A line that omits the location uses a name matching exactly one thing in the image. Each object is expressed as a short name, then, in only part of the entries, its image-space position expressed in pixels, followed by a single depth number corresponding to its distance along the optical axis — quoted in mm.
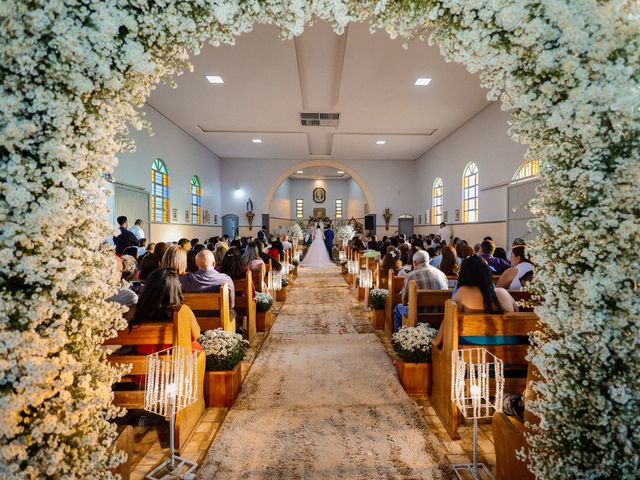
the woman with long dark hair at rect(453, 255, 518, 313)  2822
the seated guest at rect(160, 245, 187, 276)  3635
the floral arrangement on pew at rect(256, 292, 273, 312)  5320
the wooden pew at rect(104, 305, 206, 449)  2602
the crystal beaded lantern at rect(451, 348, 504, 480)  2207
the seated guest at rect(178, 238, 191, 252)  6168
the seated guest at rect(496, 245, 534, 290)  4191
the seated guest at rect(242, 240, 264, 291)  5852
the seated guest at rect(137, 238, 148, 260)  7297
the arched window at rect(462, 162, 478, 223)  11596
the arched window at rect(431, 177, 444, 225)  14695
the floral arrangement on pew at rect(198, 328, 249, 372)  3160
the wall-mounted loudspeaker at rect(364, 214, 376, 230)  17594
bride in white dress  14398
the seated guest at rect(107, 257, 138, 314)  3272
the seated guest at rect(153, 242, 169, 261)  4703
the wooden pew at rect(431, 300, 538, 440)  2682
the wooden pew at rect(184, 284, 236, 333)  3582
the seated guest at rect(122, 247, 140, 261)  5629
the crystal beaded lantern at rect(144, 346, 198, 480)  2295
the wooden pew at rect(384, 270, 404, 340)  4958
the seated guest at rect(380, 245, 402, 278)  6102
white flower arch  1530
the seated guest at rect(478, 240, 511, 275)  5504
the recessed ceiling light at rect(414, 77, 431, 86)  8120
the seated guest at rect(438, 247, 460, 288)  5016
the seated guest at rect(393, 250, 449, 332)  4152
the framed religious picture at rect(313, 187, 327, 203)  25594
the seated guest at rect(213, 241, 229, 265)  6301
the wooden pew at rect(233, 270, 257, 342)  4816
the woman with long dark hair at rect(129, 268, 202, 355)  2781
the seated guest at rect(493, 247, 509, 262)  6020
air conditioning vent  10712
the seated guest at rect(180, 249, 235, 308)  3992
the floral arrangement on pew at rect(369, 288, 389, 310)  5462
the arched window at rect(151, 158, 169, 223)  10719
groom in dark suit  15219
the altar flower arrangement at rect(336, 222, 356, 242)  14843
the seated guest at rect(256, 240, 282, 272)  7105
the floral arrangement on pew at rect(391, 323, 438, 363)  3320
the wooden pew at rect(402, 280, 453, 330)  3686
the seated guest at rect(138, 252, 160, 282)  4492
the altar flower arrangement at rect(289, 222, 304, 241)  15045
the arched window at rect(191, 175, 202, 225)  13791
